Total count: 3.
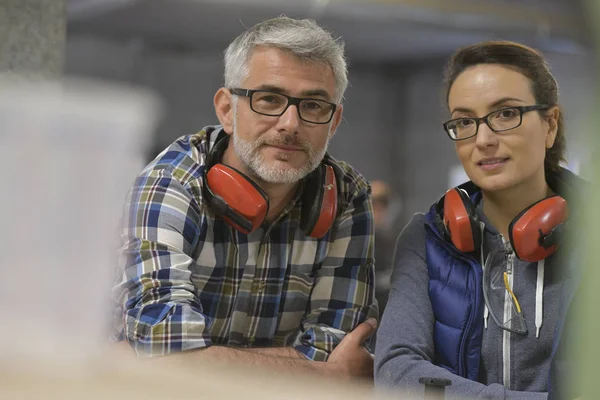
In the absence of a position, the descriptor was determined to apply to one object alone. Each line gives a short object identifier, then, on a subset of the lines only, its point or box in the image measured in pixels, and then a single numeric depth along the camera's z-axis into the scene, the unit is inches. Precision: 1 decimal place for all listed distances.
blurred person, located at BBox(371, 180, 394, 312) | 164.2
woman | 94.6
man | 96.3
